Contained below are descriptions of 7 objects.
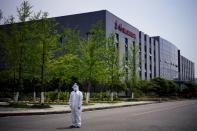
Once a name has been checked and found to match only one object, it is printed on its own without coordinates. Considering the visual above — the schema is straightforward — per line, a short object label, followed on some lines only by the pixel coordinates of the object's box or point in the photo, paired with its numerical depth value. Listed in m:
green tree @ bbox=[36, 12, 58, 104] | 16.89
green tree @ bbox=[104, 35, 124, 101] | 26.80
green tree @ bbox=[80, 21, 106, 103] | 22.39
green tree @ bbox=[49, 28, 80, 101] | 19.67
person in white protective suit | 7.45
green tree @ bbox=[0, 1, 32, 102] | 17.01
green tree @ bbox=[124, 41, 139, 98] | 30.99
